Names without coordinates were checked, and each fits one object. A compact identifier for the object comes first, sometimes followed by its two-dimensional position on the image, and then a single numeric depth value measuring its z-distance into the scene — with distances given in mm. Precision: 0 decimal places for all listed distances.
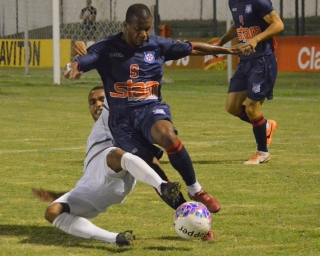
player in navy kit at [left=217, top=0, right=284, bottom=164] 20297
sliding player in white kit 11914
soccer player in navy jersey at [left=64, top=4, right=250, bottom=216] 12984
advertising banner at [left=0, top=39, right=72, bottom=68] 62687
